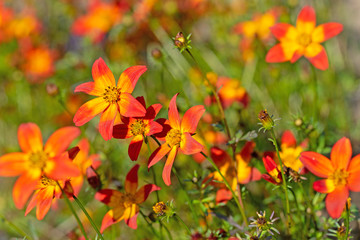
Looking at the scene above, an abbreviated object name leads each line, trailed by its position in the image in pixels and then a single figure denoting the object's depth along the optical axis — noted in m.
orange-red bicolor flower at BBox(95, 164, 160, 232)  0.59
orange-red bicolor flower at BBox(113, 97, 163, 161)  0.57
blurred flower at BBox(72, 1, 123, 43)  0.85
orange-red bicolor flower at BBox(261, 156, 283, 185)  0.56
